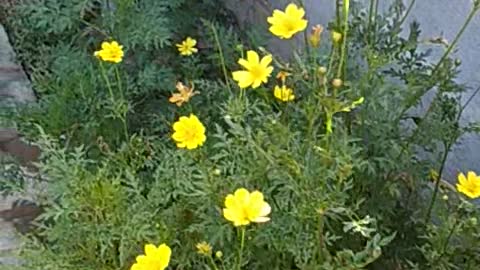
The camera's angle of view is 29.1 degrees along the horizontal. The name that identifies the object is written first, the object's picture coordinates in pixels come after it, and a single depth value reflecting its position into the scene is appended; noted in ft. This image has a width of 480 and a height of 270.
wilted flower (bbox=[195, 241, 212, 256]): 5.82
